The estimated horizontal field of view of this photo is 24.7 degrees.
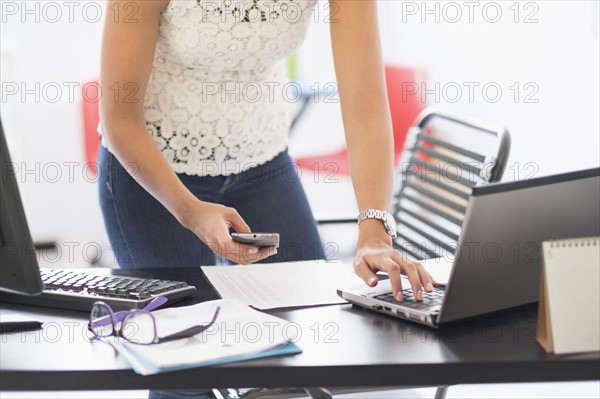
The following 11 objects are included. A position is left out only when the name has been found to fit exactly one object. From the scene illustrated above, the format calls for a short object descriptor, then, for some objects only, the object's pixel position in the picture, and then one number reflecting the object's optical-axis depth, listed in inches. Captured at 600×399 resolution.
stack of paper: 90.6
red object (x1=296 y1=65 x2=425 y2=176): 236.4
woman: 117.8
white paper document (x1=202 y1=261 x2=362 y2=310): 105.6
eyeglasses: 93.9
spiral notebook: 90.6
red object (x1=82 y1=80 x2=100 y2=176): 230.7
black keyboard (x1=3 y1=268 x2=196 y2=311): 102.6
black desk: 90.3
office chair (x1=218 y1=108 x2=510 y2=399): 139.8
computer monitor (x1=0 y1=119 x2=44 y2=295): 91.6
